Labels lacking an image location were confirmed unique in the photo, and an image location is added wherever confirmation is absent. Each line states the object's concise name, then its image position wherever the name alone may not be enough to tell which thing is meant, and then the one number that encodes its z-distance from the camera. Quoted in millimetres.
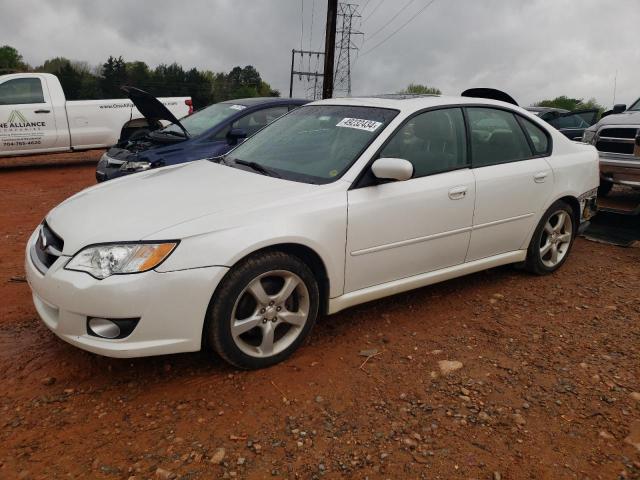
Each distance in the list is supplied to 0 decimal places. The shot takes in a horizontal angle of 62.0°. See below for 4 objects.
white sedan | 2730
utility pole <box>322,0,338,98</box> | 17234
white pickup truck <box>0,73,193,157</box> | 10134
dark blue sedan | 6406
